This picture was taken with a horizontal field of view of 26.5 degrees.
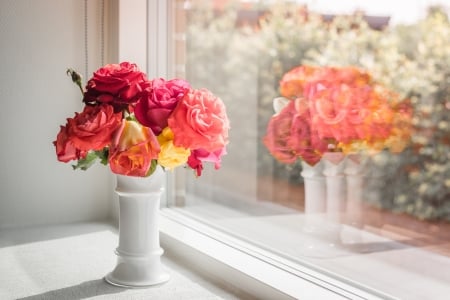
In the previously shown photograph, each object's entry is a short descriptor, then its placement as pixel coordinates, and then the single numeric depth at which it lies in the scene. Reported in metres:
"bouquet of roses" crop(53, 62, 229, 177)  1.32
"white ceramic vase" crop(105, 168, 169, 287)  1.42
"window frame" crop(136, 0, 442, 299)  1.34
